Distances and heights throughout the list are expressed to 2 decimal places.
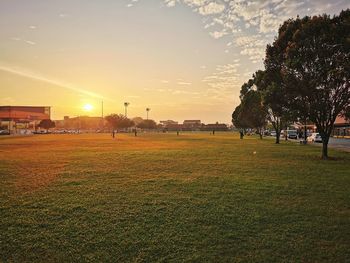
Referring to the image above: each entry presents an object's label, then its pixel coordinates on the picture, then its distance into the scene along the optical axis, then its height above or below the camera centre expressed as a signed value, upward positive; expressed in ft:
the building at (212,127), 642.43 +2.74
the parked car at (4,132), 370.61 -4.98
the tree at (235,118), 223.20 +9.73
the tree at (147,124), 634.84 +9.60
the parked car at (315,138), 174.54 -4.86
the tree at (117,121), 475.72 +12.98
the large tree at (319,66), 67.82 +15.13
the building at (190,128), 654.53 +2.47
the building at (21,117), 421.59 +18.73
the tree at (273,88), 74.38 +10.72
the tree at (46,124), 492.54 +7.27
